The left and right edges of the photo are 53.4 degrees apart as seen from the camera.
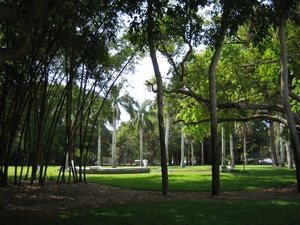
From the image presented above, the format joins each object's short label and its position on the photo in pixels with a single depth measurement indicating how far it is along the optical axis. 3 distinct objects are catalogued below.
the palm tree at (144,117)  44.57
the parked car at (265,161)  64.29
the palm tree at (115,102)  15.58
